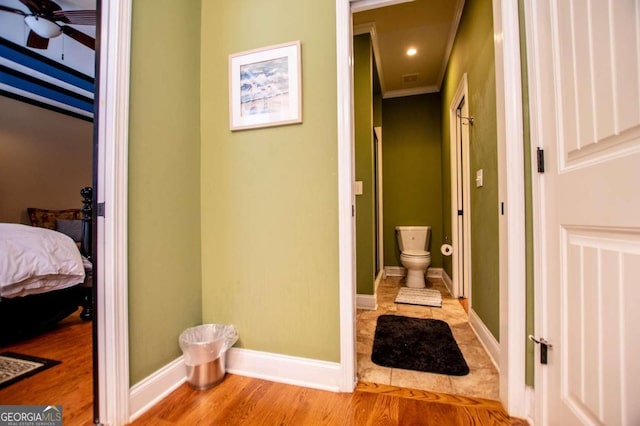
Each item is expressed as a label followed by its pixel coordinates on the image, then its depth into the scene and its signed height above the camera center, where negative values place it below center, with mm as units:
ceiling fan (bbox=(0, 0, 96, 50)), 2252 +1759
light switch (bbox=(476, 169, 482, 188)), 1979 +280
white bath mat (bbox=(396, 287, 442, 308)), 2800 -888
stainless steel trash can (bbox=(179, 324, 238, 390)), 1414 -746
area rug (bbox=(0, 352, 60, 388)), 1546 -903
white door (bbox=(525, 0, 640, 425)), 700 +27
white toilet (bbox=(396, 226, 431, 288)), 3301 -449
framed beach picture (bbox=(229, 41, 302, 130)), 1501 +749
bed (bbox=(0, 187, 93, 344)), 1940 -468
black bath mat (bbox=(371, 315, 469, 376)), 1624 -894
